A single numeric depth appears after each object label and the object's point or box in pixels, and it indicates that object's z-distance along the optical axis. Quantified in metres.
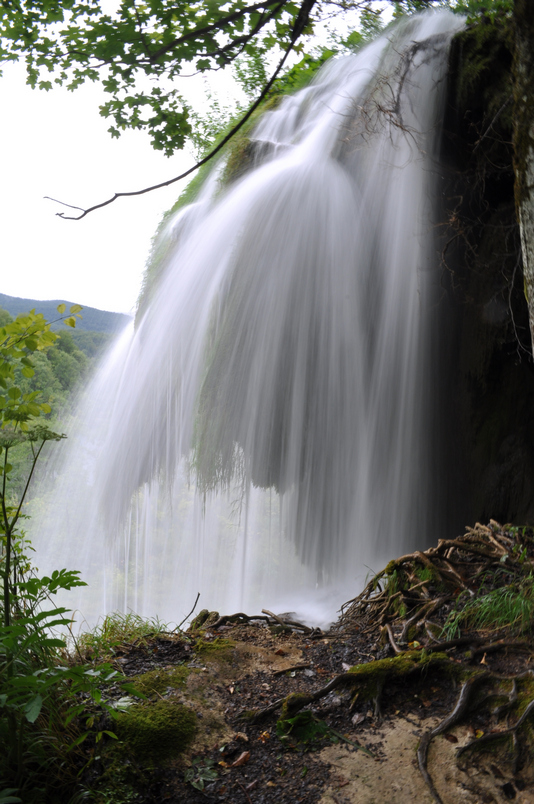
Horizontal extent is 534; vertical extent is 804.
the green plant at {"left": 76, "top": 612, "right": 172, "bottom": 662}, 2.79
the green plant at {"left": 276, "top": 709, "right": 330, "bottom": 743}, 2.25
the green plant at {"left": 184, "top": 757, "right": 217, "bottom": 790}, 1.98
